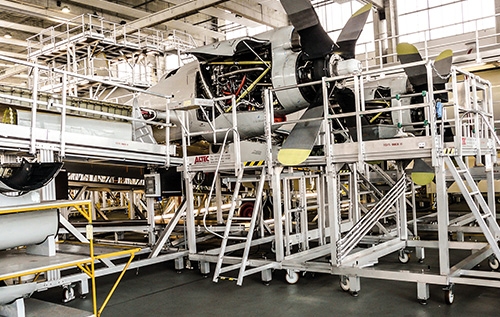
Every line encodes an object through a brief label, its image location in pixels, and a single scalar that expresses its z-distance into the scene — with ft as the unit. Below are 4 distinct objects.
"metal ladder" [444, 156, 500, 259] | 19.16
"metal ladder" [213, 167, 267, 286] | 23.00
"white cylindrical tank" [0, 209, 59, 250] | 16.93
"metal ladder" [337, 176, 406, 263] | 21.48
